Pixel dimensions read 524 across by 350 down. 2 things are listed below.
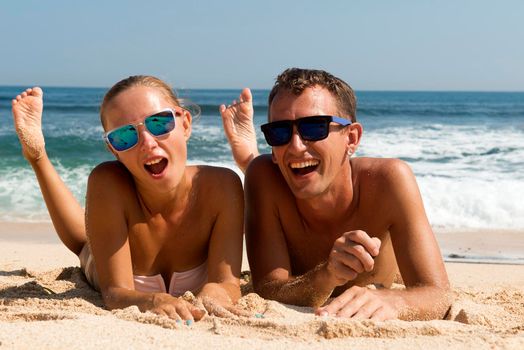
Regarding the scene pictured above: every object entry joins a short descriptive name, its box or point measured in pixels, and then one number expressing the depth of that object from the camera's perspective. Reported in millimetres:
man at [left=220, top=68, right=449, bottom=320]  3525
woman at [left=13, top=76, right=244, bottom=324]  3697
